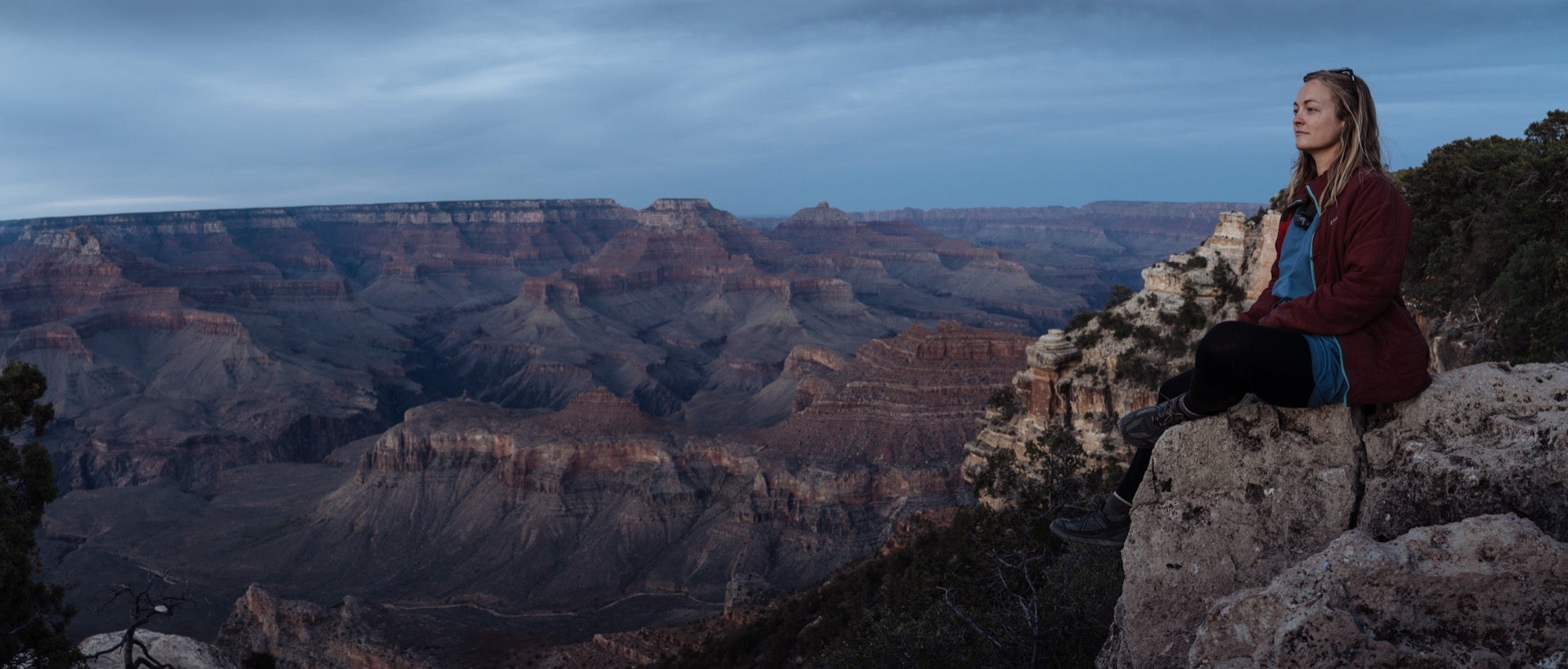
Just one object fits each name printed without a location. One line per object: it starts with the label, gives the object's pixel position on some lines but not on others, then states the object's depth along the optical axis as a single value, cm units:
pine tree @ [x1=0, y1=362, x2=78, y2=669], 1480
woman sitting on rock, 593
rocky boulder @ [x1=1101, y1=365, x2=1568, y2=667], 498
